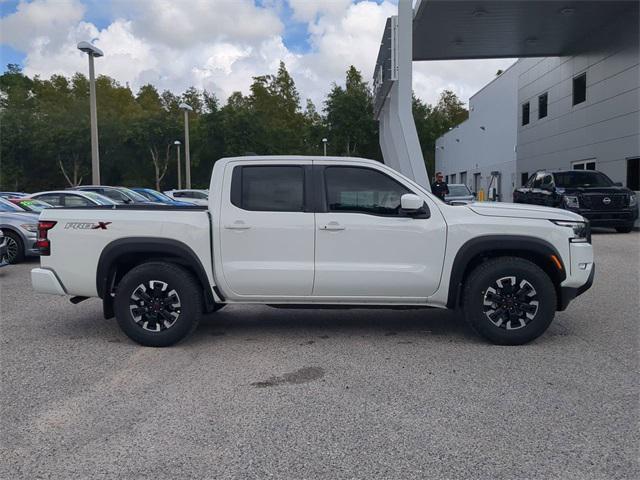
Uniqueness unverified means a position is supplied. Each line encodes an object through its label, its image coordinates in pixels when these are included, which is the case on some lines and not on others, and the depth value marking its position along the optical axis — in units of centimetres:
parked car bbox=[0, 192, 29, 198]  1902
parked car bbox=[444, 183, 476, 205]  2259
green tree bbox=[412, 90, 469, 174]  5797
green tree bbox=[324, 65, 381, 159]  4988
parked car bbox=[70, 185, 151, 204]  1933
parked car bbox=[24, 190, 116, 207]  1511
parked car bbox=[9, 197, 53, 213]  1321
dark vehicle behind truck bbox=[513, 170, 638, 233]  1669
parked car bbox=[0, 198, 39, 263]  1168
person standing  1661
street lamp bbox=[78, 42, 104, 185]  2000
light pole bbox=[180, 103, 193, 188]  3322
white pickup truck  550
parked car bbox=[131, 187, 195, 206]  2259
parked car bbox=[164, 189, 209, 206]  2906
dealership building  2025
